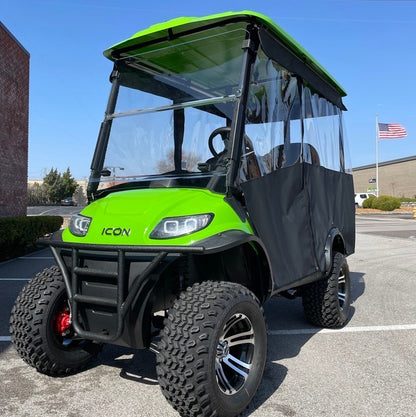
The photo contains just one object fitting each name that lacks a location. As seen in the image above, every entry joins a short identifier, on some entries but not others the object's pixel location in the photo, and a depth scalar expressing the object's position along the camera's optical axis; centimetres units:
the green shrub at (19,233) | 1043
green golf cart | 268
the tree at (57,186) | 6181
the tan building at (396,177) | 6243
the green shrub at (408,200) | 5391
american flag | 3978
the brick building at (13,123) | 1273
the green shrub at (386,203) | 4253
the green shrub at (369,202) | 4512
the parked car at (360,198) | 5244
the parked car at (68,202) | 5806
